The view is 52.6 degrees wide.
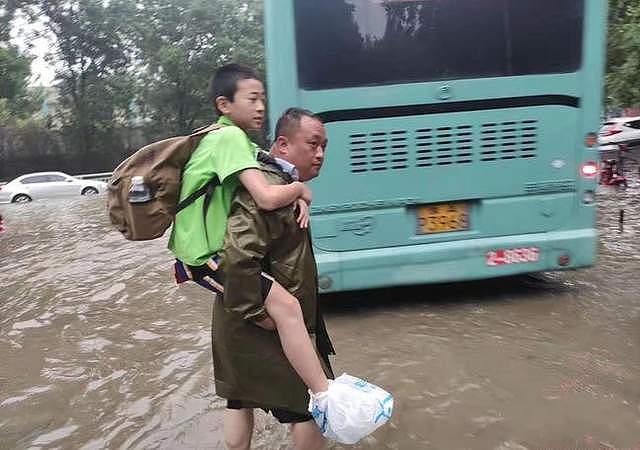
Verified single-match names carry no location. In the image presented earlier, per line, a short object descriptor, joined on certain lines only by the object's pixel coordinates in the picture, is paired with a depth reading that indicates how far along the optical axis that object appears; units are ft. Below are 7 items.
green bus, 16.57
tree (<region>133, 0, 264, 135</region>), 106.42
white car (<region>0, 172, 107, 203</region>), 78.95
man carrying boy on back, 7.09
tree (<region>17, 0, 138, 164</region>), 104.37
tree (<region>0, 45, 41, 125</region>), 86.48
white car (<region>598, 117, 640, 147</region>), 87.15
